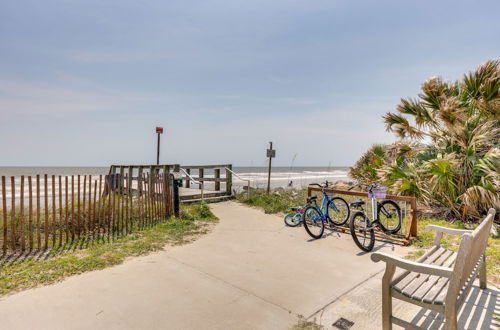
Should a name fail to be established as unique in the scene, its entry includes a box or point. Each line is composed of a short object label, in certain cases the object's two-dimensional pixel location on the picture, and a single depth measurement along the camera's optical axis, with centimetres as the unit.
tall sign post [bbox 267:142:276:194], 1105
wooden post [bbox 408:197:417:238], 542
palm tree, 677
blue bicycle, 586
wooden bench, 214
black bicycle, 504
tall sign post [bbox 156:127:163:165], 988
